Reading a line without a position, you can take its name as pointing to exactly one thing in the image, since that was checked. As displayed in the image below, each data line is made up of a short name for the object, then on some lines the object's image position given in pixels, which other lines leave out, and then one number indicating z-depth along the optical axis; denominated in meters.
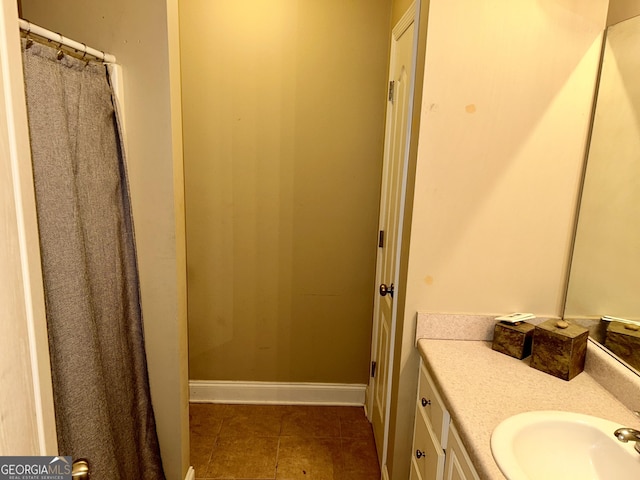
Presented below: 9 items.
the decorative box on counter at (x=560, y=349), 1.38
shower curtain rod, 1.19
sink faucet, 1.03
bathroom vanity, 1.16
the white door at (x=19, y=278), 0.64
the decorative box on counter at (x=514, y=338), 1.51
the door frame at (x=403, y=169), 1.67
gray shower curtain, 1.27
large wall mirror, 1.32
